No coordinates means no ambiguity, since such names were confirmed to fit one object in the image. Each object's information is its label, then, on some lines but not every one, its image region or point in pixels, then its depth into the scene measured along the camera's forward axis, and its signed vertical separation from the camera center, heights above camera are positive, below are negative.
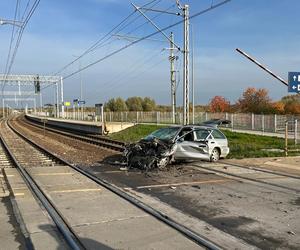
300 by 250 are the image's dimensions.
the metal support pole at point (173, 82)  28.61 +3.22
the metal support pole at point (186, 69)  16.31 +2.54
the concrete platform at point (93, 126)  24.41 -1.32
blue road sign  9.62 +0.94
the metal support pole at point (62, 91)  47.98 +3.87
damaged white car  9.03 -1.19
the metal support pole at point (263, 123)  22.49 -1.02
